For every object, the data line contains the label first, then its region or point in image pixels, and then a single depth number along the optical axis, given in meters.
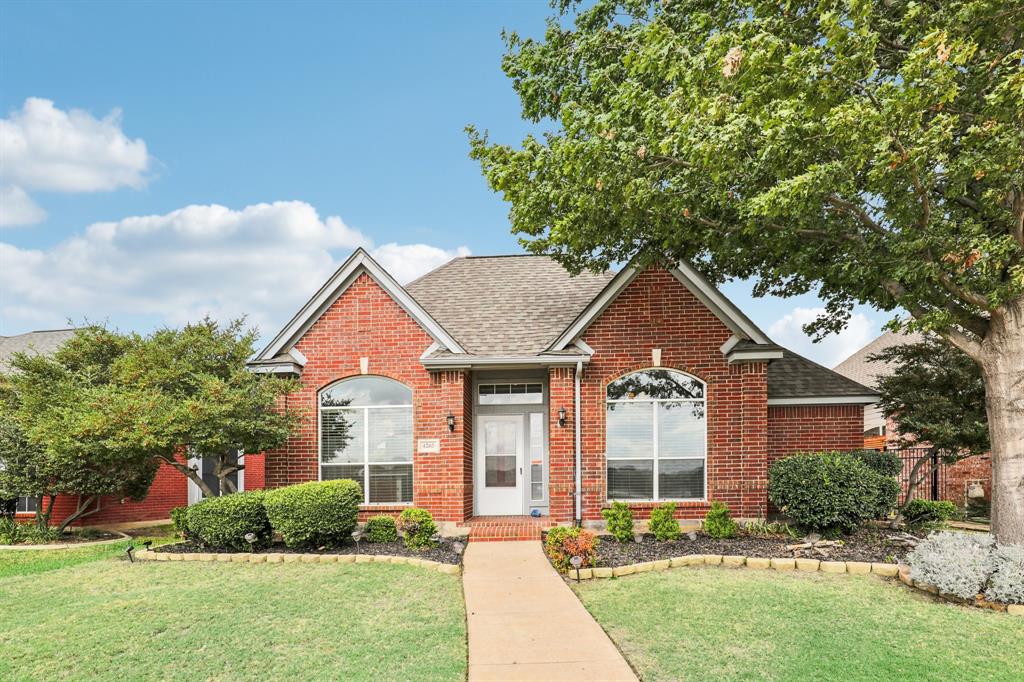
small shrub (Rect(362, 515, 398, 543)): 10.65
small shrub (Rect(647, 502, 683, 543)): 10.41
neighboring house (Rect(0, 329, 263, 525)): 15.35
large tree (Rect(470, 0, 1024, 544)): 7.00
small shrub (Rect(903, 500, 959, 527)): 11.44
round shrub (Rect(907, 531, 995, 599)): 7.25
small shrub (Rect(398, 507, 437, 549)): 10.22
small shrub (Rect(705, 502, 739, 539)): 10.68
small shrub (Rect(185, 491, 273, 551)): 10.11
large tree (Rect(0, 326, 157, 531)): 12.12
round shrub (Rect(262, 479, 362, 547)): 9.81
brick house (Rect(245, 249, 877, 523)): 11.88
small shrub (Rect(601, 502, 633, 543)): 10.45
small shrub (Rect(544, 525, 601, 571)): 8.71
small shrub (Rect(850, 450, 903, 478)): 11.15
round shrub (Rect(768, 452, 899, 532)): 9.95
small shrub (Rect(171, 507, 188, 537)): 10.97
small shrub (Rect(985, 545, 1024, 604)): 7.08
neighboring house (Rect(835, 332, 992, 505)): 16.95
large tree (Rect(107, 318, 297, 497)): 10.29
